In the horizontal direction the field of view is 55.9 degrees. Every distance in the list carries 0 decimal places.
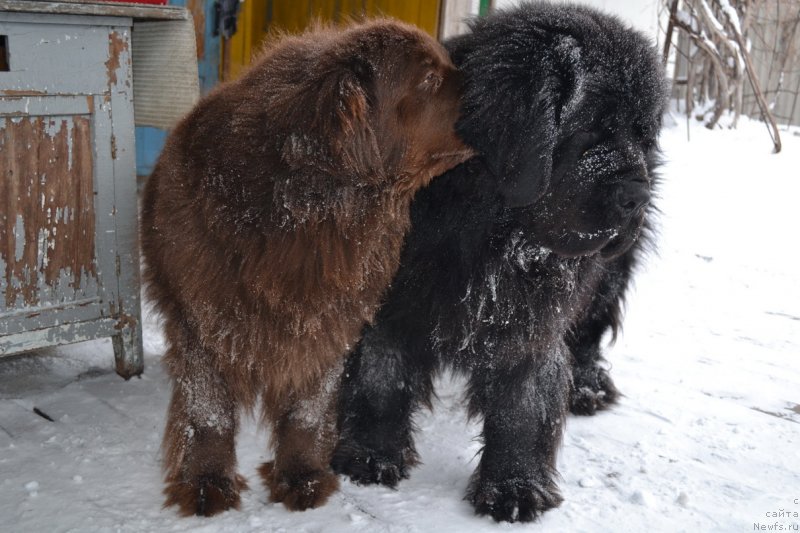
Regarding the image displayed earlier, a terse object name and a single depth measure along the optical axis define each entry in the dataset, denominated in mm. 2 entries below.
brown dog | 1867
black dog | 1953
